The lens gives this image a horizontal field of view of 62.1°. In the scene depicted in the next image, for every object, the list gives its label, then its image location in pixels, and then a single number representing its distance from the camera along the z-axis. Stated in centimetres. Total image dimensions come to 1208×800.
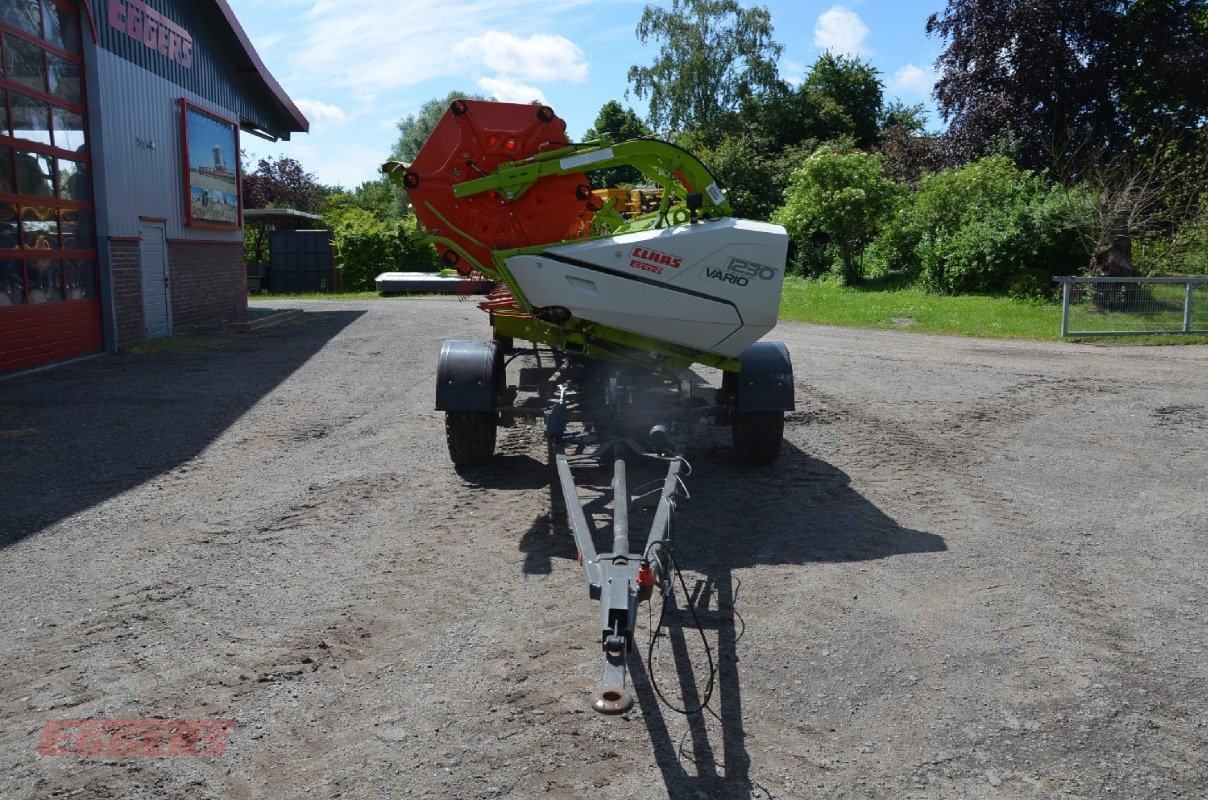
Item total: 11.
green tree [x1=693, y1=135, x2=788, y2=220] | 3878
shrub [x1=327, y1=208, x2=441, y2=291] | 3400
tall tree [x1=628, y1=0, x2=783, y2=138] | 4672
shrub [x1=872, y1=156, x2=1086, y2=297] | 2214
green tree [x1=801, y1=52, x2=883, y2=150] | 4869
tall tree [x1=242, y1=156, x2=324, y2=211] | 4669
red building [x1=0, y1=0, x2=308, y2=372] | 1337
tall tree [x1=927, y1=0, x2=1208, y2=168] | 2728
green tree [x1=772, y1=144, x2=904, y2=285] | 2753
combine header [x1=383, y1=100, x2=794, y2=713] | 681
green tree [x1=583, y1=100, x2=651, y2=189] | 5894
